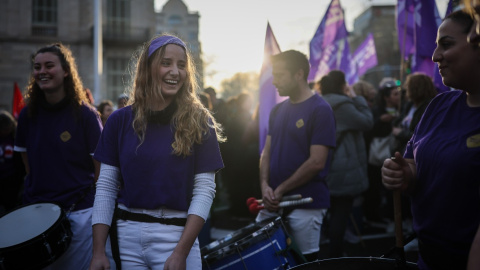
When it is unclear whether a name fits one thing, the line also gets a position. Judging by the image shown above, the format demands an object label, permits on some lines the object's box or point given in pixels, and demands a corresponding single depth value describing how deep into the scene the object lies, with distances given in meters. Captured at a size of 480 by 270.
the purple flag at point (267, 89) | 4.88
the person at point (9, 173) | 5.67
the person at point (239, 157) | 7.78
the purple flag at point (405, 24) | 6.21
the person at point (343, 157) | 4.78
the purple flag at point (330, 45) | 7.91
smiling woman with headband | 2.17
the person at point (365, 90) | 7.66
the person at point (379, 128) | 7.06
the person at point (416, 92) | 5.08
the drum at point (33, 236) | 2.57
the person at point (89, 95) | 4.50
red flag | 9.20
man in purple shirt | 3.41
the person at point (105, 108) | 7.13
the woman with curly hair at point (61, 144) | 3.14
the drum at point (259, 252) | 2.86
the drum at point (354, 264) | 1.84
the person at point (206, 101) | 6.30
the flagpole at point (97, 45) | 13.36
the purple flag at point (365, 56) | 9.02
